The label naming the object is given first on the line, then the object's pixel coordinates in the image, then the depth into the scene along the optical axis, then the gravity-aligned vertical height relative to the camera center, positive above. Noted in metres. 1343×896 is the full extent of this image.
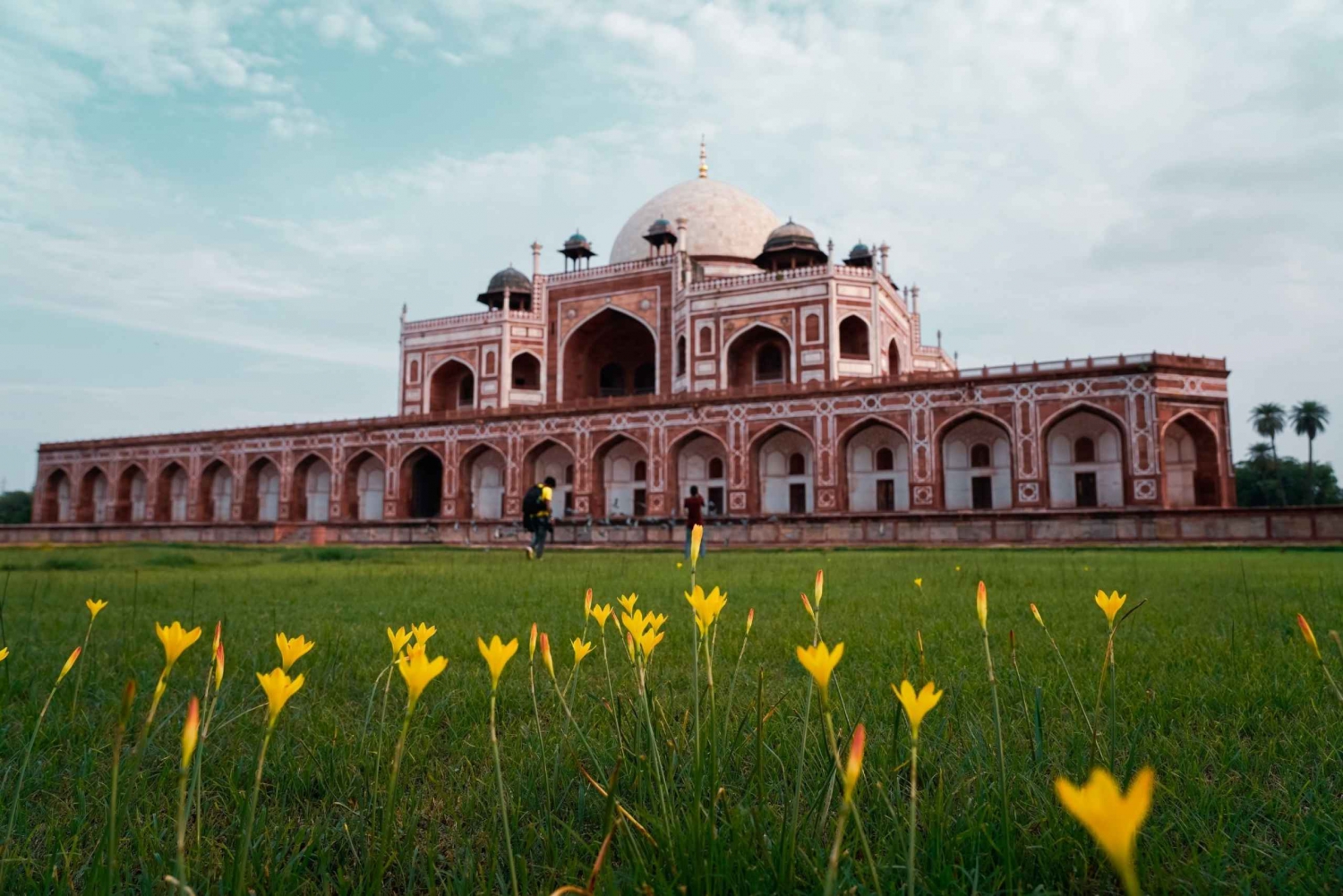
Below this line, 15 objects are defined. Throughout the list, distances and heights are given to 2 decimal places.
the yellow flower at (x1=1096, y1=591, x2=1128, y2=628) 1.17 -0.14
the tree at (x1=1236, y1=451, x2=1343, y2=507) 42.75 +0.57
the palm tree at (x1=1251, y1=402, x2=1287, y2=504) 49.72 +4.29
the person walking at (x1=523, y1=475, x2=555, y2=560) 11.70 -0.08
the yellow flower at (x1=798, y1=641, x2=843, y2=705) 0.69 -0.12
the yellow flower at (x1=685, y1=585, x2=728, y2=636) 1.01 -0.11
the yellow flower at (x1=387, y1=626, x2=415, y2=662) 1.04 -0.15
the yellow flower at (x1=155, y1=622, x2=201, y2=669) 0.83 -0.12
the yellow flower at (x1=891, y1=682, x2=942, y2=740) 0.64 -0.15
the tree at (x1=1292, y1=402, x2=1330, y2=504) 48.75 +4.24
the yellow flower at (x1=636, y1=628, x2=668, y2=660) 1.04 -0.16
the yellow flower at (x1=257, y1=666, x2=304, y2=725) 0.72 -0.15
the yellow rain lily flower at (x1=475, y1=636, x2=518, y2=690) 0.81 -0.13
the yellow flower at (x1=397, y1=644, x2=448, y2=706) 0.71 -0.13
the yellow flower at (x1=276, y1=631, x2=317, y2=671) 0.88 -0.14
